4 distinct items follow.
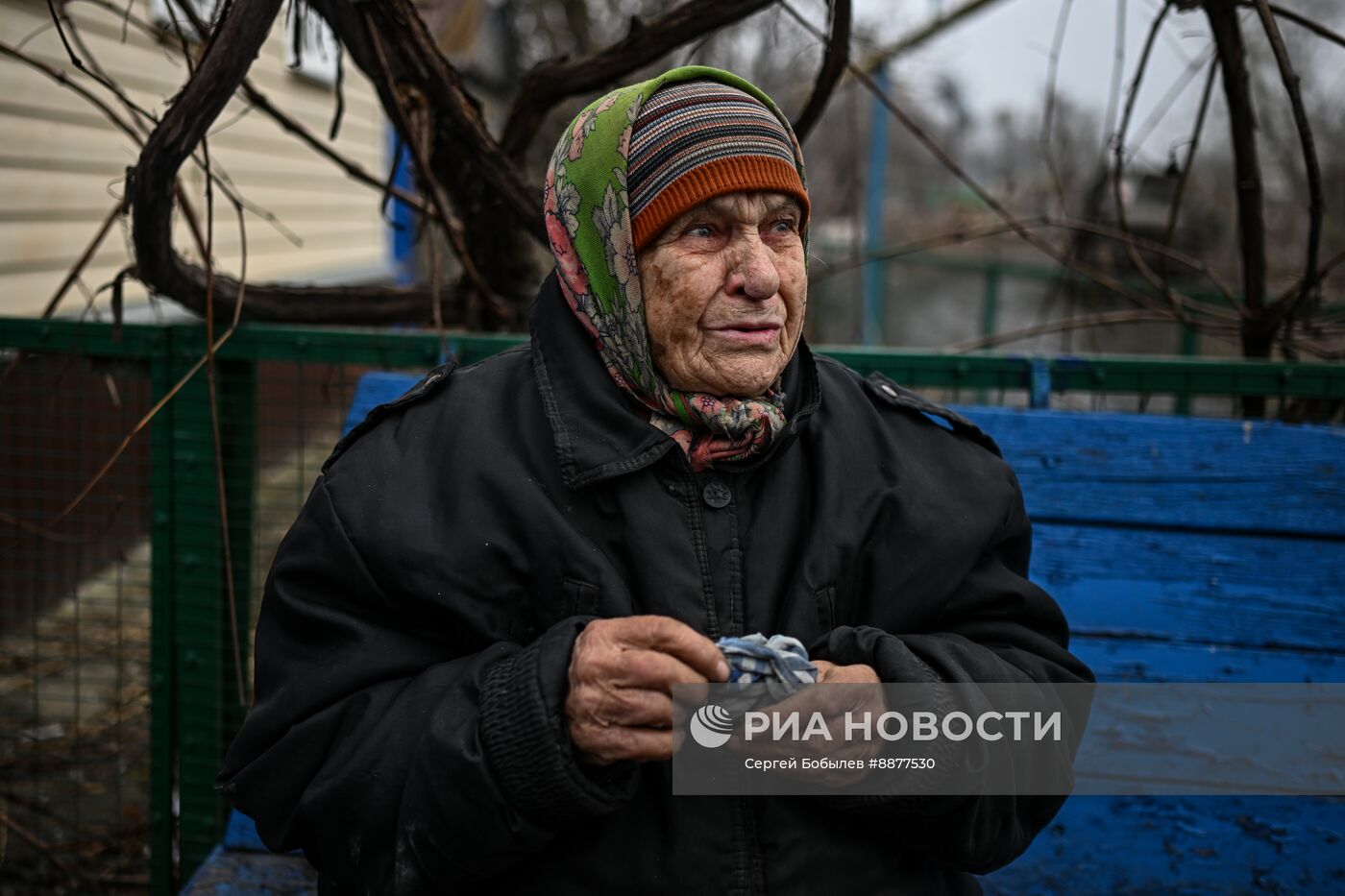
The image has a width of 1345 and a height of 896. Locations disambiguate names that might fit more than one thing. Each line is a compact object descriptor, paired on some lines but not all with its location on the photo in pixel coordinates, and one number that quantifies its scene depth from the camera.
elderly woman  1.52
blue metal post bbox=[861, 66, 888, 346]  9.77
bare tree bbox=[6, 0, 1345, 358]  2.49
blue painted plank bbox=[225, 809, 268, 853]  2.51
